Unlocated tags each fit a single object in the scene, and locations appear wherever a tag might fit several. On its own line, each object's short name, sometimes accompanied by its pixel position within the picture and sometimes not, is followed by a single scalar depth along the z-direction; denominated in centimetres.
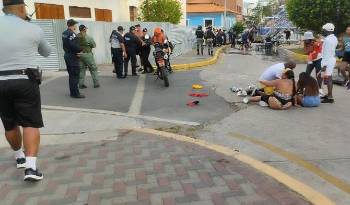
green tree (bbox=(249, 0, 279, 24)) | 7624
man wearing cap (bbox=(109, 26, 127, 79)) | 1227
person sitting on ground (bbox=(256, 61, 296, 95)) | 836
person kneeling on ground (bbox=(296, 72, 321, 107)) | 827
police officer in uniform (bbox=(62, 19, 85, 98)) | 910
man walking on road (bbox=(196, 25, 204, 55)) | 2233
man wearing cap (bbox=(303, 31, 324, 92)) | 995
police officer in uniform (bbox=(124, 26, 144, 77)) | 1284
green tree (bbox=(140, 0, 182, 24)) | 2522
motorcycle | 1103
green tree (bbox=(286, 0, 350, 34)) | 2220
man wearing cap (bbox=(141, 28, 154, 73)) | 1375
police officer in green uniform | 995
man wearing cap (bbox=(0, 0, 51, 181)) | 411
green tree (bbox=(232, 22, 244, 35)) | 4012
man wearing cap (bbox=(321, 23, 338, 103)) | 906
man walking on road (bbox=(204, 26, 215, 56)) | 2289
